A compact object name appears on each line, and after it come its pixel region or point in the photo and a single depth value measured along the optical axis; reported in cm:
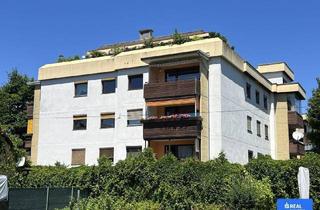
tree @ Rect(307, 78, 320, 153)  3597
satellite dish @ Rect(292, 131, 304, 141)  3859
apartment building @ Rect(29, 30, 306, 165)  3316
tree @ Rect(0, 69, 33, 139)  4981
